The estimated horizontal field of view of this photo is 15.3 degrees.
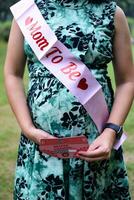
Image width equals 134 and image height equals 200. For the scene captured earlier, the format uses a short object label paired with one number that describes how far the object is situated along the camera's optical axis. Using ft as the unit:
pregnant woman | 5.70
